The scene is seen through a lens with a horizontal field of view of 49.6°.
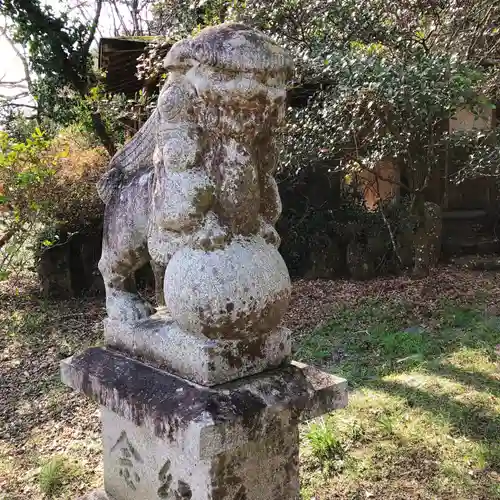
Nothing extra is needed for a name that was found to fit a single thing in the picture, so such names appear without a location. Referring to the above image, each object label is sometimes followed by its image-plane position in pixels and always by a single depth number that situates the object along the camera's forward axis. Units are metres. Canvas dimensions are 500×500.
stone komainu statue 1.40
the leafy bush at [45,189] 5.59
